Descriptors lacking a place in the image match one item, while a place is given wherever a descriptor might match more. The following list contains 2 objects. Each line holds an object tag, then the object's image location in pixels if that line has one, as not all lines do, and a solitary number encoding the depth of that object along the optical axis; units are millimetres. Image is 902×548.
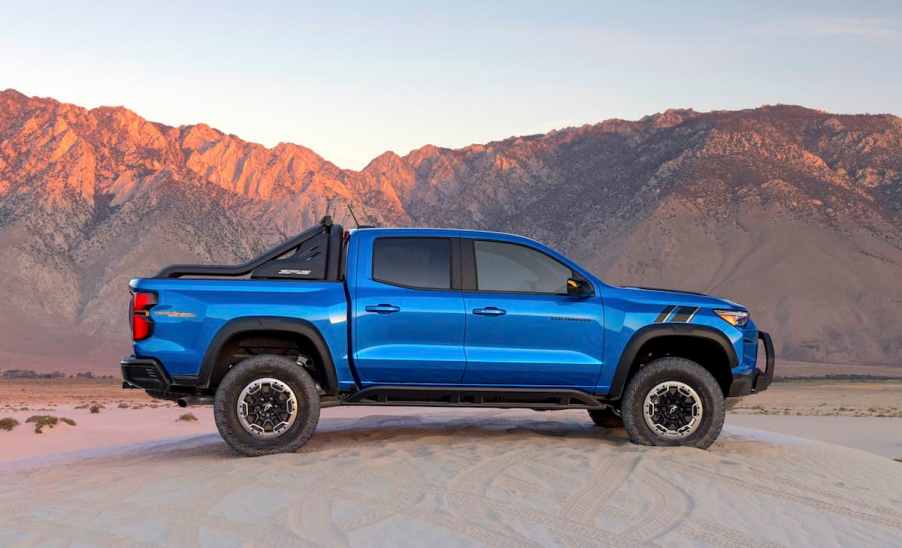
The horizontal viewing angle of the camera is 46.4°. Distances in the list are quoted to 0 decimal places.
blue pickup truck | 9570
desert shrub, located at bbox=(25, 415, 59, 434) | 20630
